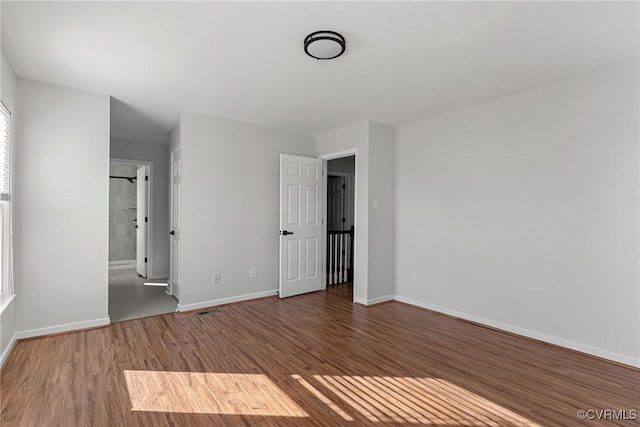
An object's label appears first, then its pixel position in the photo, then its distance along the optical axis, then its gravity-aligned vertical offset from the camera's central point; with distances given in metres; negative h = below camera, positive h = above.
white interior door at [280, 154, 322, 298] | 4.78 -0.20
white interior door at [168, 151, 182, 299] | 4.32 -0.20
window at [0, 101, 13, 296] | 2.74 +0.02
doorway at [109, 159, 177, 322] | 4.34 -0.83
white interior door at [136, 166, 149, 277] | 6.13 -0.21
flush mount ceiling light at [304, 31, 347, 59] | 2.29 +1.23
